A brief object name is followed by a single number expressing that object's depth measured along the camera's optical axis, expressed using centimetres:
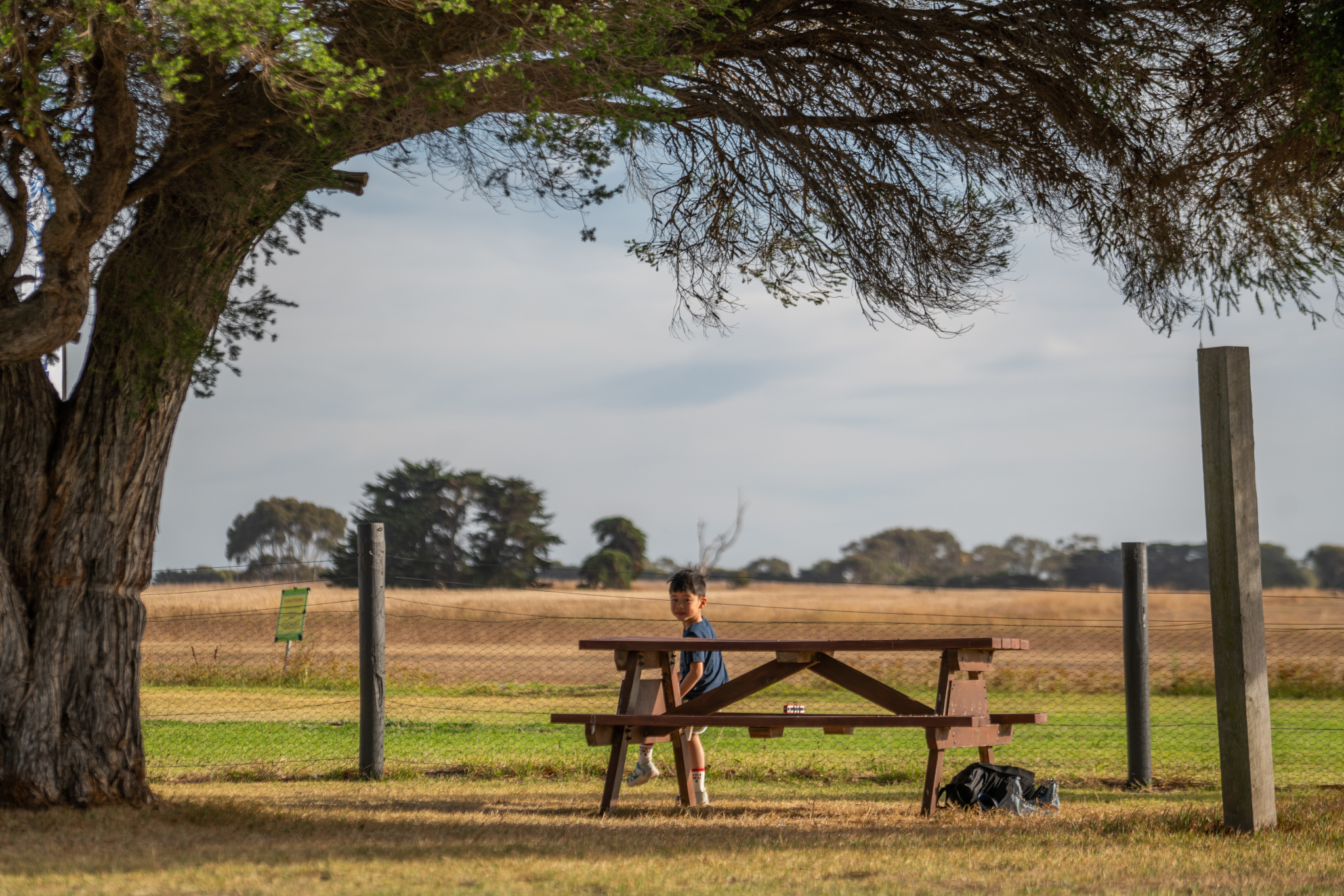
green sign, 3481
